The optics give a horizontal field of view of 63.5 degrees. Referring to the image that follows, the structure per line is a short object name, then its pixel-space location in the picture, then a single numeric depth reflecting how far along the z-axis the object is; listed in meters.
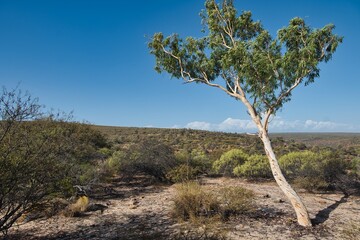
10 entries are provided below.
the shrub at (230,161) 18.76
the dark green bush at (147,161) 17.84
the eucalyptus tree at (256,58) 8.70
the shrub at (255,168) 17.02
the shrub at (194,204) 8.78
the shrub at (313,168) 14.28
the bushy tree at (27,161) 5.88
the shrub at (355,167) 15.82
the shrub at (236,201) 9.04
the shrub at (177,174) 16.44
